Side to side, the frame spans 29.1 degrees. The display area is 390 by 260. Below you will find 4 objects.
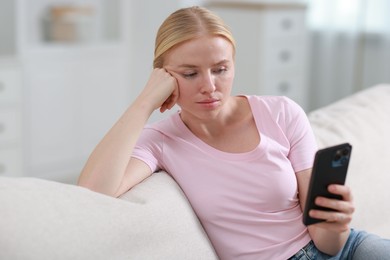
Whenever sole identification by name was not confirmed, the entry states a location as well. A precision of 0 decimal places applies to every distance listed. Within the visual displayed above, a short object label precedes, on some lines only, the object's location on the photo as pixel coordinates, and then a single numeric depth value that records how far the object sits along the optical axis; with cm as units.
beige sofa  125
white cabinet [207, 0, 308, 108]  435
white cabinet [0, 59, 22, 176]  371
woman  152
